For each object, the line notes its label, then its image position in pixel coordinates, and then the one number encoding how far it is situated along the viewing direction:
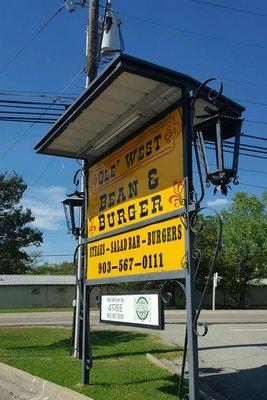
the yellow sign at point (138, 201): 6.15
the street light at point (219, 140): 5.48
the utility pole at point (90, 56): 12.20
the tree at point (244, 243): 47.22
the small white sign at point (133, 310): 6.41
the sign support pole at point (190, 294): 5.51
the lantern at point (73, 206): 9.95
